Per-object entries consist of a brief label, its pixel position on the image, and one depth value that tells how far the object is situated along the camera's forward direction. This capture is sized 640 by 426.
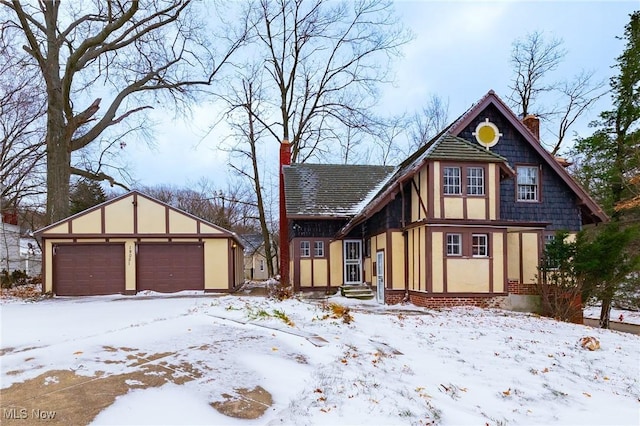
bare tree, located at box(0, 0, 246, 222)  19.97
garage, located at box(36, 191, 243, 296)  19.41
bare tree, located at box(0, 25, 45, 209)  21.91
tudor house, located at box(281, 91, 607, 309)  14.73
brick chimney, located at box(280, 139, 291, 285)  22.48
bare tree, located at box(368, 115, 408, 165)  29.84
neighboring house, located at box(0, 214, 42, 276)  30.94
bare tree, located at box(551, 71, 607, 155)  27.02
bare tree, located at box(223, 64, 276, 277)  29.83
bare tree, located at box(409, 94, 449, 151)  37.03
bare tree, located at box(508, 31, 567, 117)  28.91
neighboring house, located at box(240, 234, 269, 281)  55.84
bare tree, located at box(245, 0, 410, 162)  29.27
